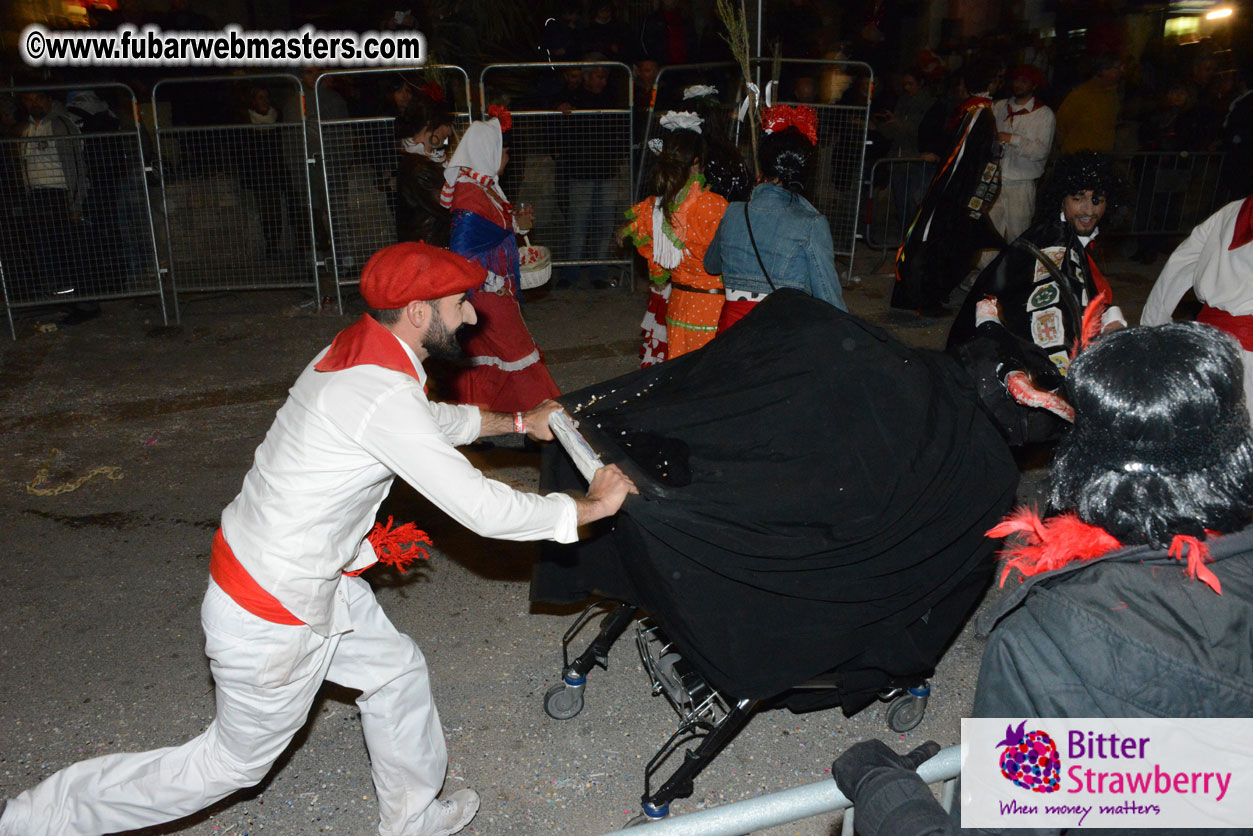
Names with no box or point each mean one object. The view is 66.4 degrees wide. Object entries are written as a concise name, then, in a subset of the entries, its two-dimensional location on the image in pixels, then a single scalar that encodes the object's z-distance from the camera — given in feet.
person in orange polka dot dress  17.10
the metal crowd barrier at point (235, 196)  29.40
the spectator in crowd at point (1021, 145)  28.99
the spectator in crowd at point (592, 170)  29.76
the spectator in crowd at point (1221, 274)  13.14
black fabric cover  8.57
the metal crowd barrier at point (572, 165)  29.63
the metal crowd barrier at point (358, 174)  28.58
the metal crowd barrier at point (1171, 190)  34.83
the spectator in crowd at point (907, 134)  34.24
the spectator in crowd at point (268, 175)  29.35
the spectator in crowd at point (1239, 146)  27.96
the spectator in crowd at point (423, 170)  21.13
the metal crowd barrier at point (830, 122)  30.42
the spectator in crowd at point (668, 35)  33.55
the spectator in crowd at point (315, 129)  28.68
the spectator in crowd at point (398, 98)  28.07
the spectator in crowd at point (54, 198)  26.89
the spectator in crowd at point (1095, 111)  31.89
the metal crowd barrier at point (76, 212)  26.91
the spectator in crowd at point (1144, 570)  4.82
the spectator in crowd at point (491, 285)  18.24
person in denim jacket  15.02
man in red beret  8.41
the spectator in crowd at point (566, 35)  33.12
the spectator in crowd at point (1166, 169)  34.63
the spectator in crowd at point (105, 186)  27.81
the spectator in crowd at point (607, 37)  33.83
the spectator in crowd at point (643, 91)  30.94
